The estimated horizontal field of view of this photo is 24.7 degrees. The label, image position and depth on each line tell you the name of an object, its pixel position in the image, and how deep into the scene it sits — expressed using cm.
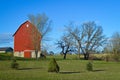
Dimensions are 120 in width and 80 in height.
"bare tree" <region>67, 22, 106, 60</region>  8956
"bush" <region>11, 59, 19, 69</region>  3516
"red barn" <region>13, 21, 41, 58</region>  7838
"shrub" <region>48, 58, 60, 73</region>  2964
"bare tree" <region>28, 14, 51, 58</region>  7336
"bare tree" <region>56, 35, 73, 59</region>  9056
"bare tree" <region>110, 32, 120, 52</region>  7845
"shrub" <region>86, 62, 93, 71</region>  3597
